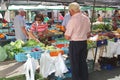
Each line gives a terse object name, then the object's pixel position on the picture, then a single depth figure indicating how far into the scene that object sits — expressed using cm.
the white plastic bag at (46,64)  533
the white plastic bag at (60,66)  549
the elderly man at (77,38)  510
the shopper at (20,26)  797
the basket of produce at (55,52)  564
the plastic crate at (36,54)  552
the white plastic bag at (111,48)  710
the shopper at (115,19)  1155
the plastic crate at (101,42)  683
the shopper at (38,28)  701
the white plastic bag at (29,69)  469
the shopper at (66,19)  796
